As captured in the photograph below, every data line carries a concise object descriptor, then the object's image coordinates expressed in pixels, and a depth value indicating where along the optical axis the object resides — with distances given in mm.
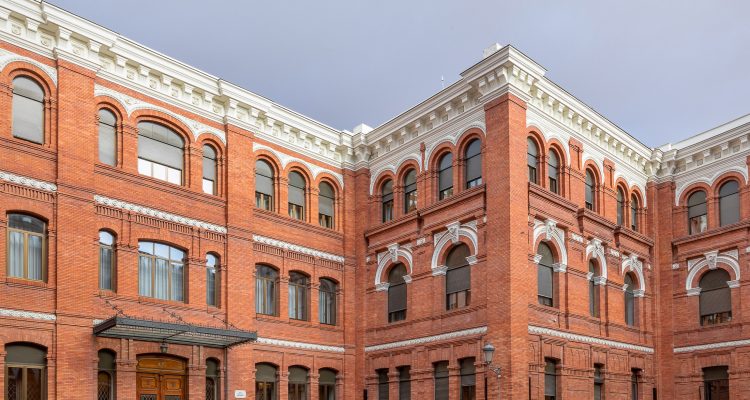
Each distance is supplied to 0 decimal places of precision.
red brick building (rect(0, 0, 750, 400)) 22828
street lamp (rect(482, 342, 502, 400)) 24375
